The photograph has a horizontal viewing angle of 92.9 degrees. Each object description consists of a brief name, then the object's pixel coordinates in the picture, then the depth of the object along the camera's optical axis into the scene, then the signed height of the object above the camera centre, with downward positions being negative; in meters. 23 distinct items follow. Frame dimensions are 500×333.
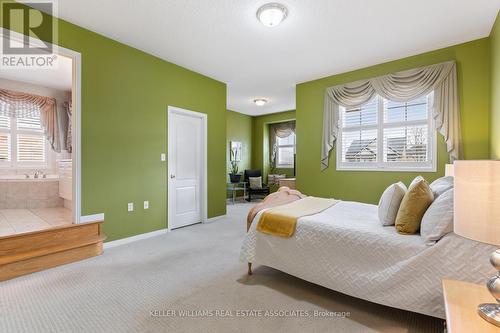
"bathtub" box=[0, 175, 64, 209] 4.37 -0.51
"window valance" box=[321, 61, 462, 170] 3.29 +1.18
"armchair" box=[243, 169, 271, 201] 7.22 -0.66
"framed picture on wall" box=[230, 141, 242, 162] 7.56 +0.50
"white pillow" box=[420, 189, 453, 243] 1.52 -0.35
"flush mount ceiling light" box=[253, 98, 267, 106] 6.14 +1.71
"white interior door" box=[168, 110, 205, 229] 4.09 -0.02
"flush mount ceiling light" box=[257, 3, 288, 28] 2.48 +1.64
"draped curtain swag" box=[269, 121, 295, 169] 7.77 +1.15
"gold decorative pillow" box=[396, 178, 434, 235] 1.75 -0.31
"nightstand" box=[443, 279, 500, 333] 0.98 -0.65
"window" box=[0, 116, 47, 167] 4.77 +0.48
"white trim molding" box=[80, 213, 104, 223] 2.97 -0.67
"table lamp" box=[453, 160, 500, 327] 0.92 -0.17
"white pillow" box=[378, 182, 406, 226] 1.96 -0.32
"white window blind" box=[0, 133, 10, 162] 4.73 +0.37
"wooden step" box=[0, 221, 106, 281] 2.39 -0.92
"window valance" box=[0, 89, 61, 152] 4.70 +1.18
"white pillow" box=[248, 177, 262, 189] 7.32 -0.49
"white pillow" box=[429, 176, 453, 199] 1.91 -0.16
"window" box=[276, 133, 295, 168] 7.77 +0.50
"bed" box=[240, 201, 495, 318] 1.49 -0.68
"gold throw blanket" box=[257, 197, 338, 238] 2.16 -0.49
